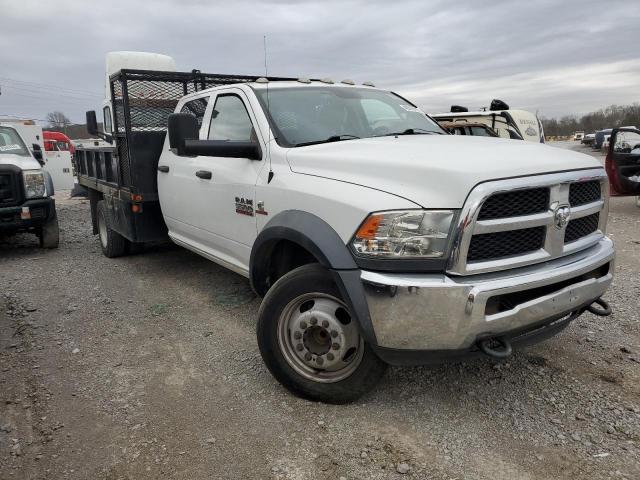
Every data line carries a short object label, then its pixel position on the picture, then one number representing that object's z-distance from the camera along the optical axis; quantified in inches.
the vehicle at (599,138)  1220.4
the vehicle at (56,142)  689.0
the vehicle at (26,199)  280.7
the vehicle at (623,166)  333.4
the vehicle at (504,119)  441.7
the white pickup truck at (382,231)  98.7
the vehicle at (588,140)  1598.1
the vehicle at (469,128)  395.3
